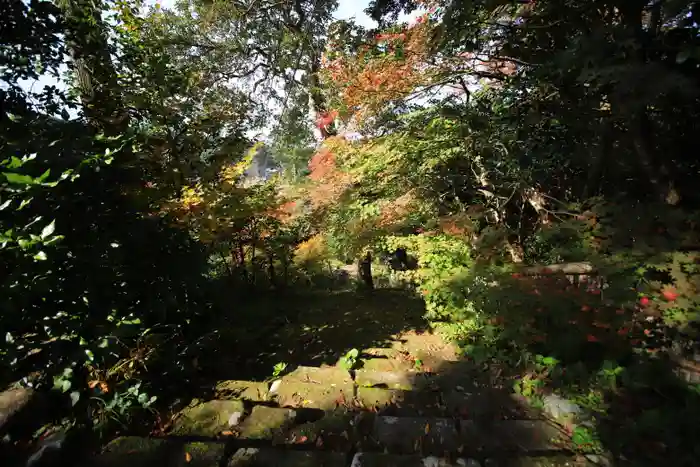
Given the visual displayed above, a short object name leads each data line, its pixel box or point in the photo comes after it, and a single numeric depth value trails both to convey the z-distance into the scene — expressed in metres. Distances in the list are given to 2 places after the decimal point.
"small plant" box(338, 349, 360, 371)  3.65
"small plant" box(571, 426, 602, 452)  2.07
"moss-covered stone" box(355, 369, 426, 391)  3.11
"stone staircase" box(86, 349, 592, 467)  1.93
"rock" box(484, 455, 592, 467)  1.91
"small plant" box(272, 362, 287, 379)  3.31
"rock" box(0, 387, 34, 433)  1.97
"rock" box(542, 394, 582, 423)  2.44
